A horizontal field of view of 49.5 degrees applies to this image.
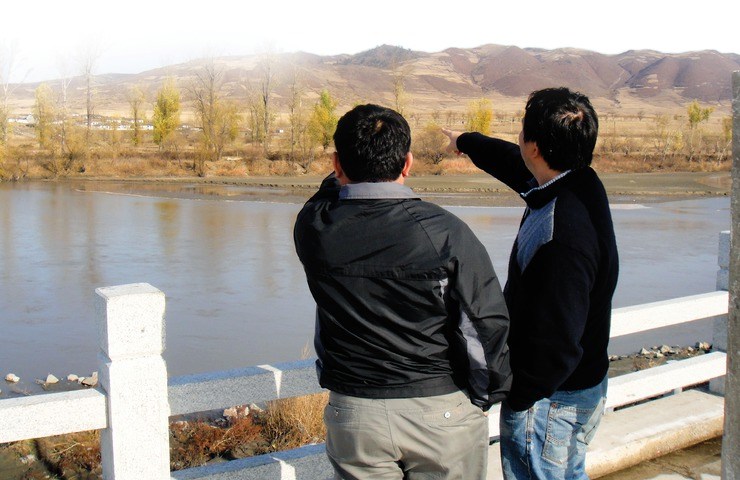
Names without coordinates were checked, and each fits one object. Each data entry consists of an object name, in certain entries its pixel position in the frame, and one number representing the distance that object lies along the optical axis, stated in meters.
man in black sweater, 2.40
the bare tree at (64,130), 47.59
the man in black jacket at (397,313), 2.31
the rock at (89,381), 7.40
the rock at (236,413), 6.35
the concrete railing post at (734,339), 2.19
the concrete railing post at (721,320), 4.86
